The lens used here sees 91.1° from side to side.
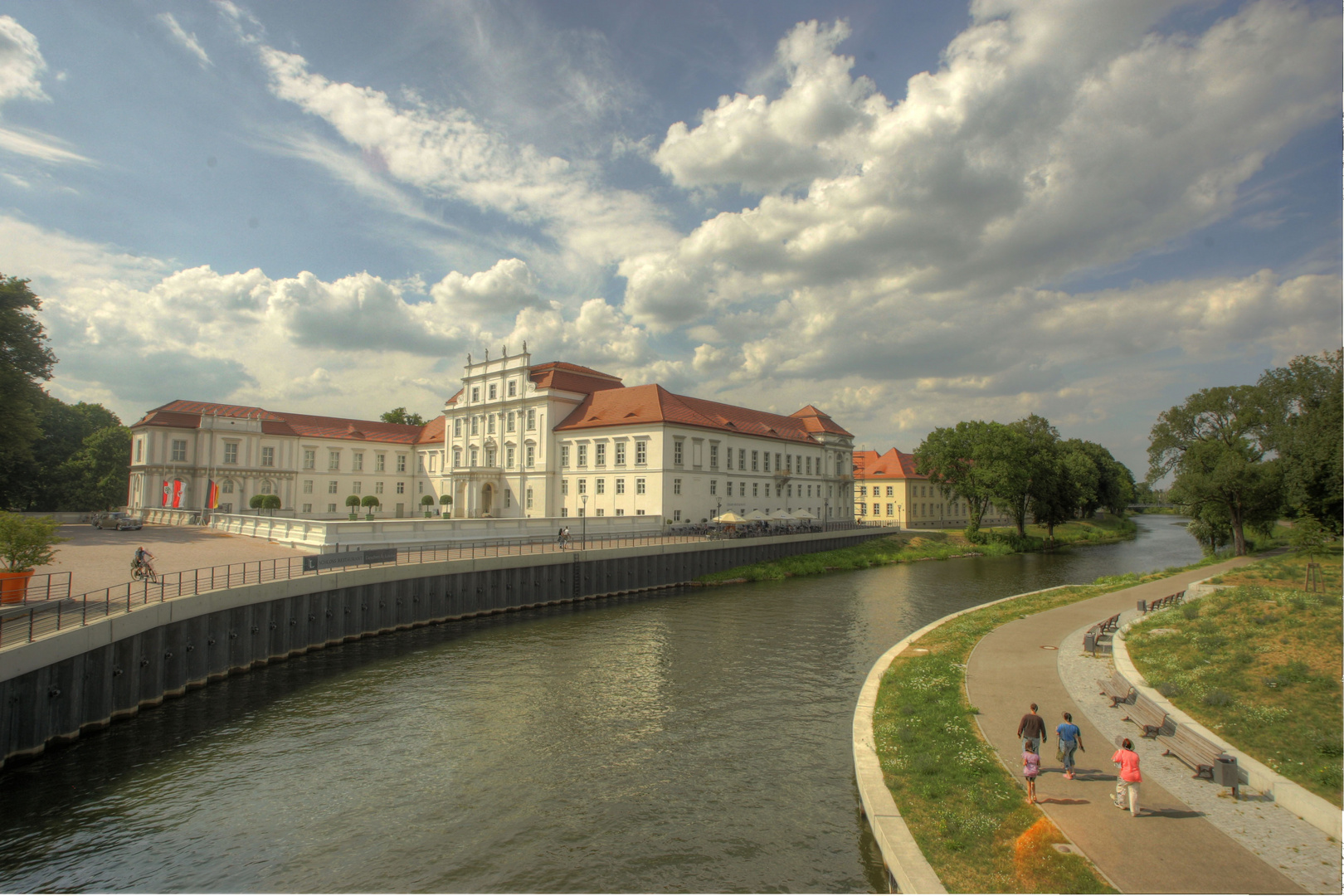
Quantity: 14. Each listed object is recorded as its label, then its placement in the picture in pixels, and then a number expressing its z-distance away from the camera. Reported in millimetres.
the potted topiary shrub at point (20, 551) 17781
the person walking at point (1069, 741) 11008
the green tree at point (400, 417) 112438
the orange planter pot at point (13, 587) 17609
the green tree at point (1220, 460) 46969
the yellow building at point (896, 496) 90688
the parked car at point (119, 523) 47625
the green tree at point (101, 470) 72562
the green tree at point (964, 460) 71812
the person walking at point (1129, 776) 9578
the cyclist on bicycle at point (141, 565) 22712
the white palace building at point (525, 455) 60156
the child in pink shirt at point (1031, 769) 10281
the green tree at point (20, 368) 40531
